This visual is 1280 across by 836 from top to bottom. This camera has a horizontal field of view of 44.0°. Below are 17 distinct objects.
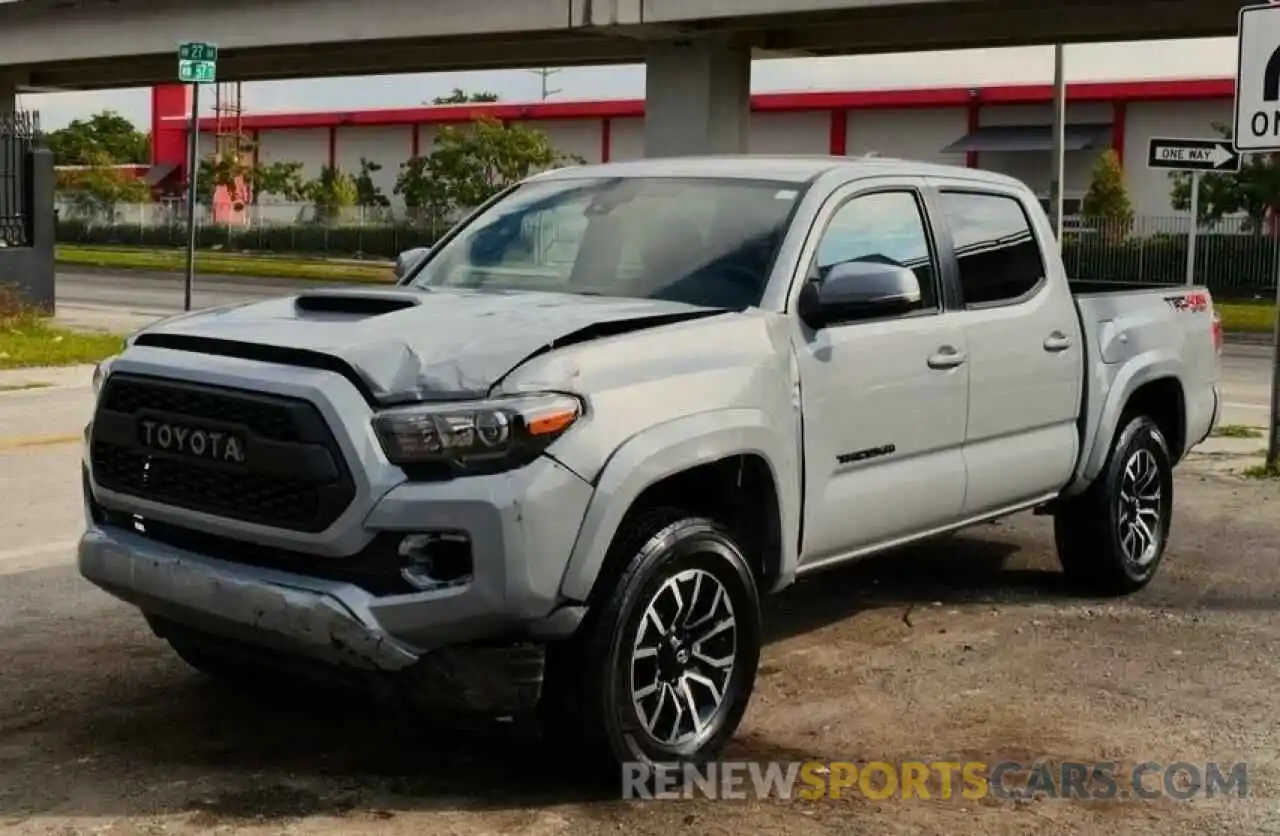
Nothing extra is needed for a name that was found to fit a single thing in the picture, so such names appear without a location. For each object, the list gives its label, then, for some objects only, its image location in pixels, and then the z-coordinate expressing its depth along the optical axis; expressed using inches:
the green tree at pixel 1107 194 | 1787.6
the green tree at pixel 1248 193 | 1551.4
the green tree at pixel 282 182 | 2792.8
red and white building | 2011.3
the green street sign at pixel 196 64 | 681.0
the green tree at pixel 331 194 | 2589.8
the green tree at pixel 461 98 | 3353.8
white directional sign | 429.7
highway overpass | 1050.1
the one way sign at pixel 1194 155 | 683.4
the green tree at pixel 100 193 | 2869.1
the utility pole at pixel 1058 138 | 1150.3
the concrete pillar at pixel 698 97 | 1169.4
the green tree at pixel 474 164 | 2262.6
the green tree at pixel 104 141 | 3745.1
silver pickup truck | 168.7
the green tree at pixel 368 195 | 2741.1
